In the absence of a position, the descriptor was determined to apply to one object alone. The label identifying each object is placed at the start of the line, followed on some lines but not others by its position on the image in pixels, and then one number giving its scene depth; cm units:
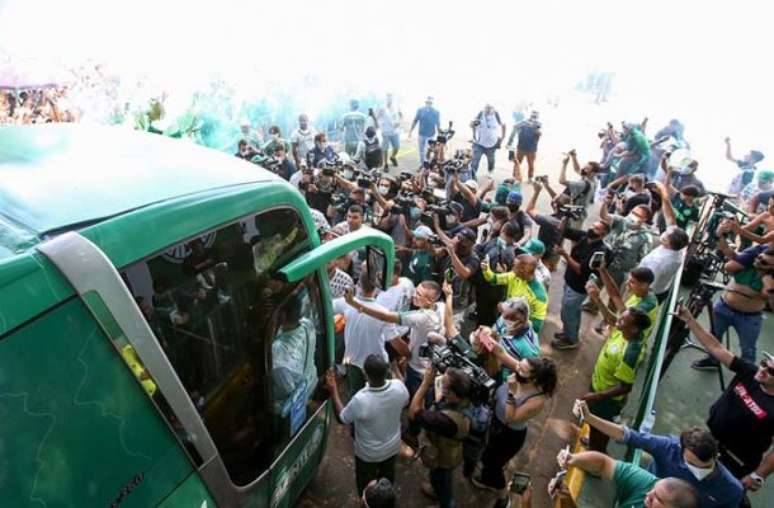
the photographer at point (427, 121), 1229
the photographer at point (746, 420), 340
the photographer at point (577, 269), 540
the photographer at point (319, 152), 915
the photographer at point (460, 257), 498
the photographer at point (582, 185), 730
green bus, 142
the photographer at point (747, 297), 477
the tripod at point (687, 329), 498
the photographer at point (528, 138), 1117
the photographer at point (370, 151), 1058
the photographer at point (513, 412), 335
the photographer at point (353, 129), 1196
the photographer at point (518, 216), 593
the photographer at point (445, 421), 316
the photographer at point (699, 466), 284
